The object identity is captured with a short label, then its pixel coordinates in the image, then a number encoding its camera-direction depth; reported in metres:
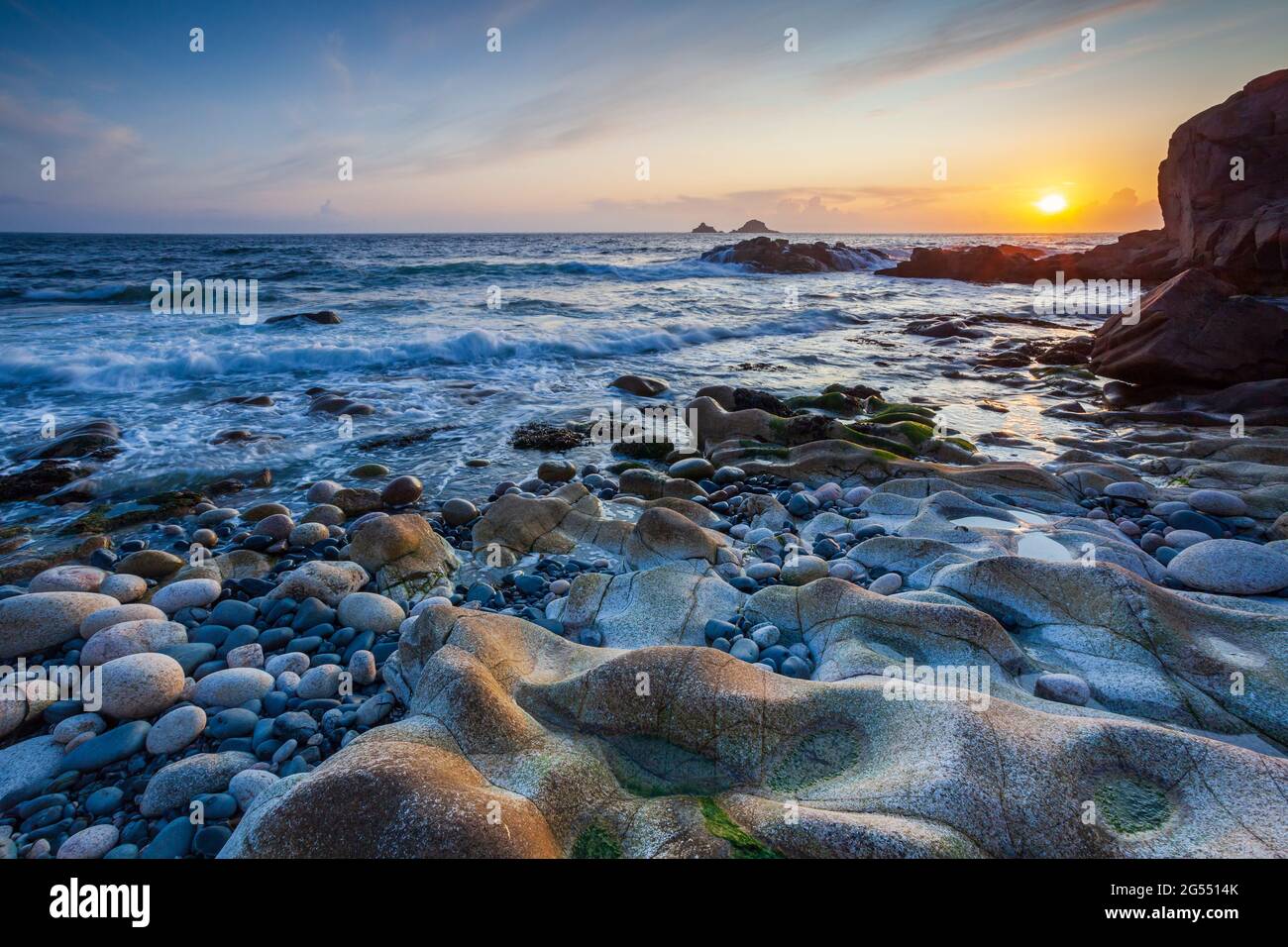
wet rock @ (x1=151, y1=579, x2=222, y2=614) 4.72
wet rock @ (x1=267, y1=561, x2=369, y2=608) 4.83
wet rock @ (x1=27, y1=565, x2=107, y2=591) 4.84
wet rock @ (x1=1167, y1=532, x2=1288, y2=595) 4.39
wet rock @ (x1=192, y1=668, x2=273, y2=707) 3.64
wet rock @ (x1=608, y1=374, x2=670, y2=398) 12.80
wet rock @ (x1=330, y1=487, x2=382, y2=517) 7.05
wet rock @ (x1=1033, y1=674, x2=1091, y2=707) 3.21
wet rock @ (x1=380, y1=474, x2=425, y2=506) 7.18
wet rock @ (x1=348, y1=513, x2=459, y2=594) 5.25
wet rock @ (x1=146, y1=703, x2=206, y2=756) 3.31
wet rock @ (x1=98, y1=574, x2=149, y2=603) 4.91
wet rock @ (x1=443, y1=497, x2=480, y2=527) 6.60
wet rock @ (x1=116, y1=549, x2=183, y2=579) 5.34
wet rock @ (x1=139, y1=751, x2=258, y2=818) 2.93
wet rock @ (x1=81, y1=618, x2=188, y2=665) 3.94
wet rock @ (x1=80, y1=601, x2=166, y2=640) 4.26
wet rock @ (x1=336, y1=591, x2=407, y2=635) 4.46
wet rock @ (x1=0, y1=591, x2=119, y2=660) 4.06
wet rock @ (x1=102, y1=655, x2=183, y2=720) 3.50
